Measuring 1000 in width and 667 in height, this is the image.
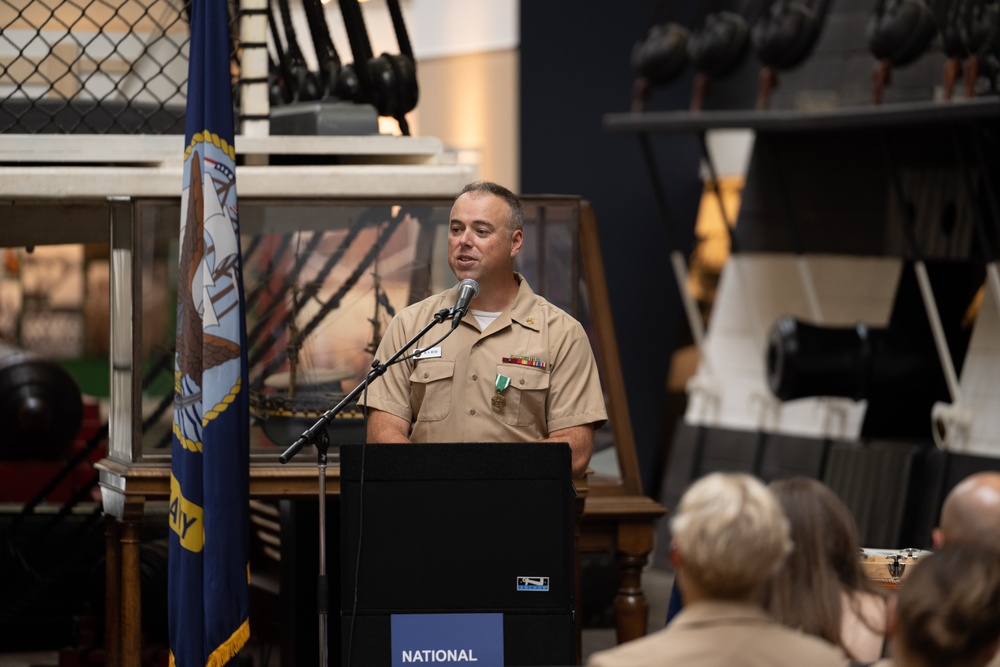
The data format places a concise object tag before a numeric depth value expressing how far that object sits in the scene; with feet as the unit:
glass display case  34.40
